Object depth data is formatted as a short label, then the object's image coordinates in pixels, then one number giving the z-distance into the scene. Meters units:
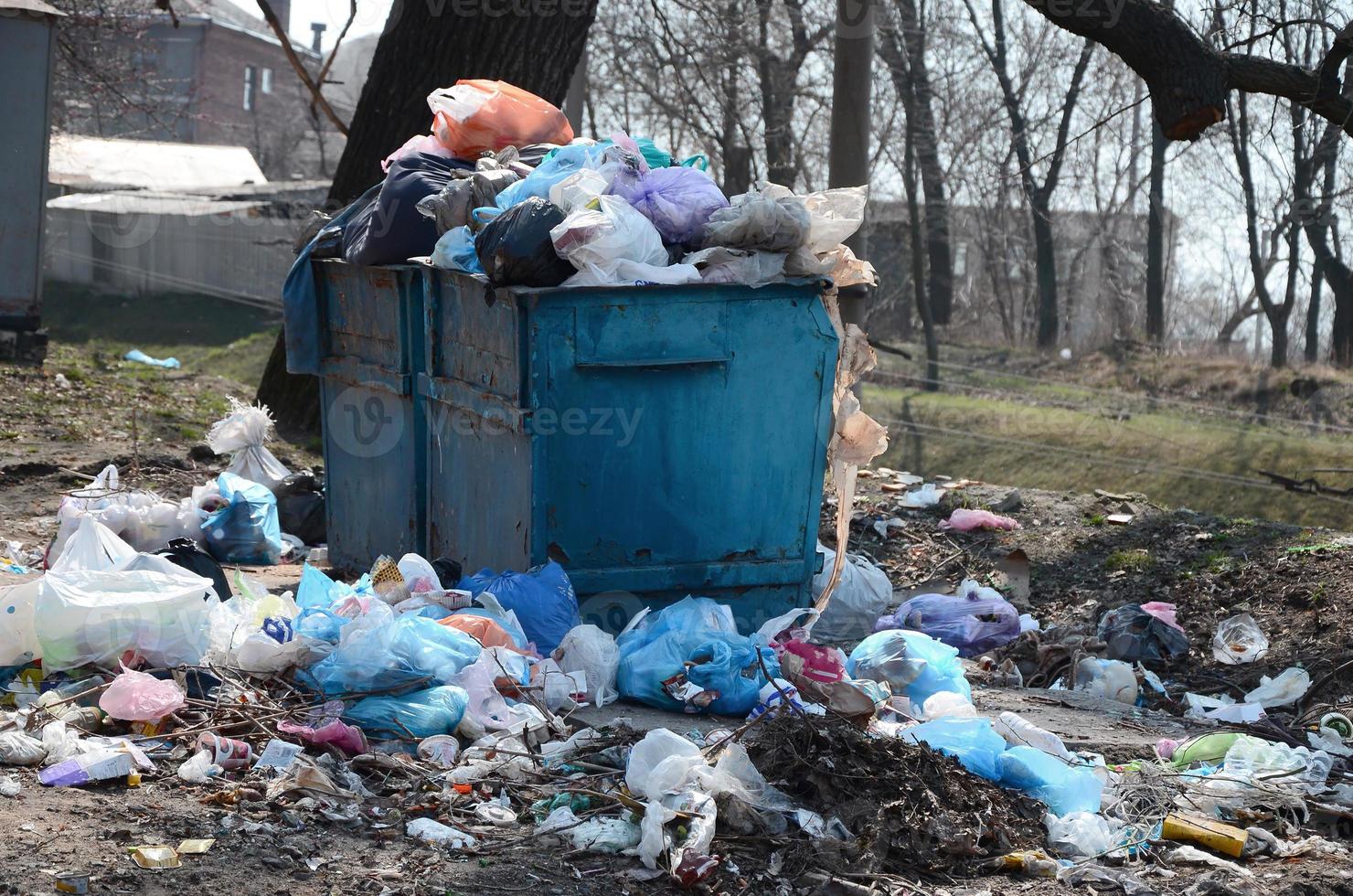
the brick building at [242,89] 38.41
